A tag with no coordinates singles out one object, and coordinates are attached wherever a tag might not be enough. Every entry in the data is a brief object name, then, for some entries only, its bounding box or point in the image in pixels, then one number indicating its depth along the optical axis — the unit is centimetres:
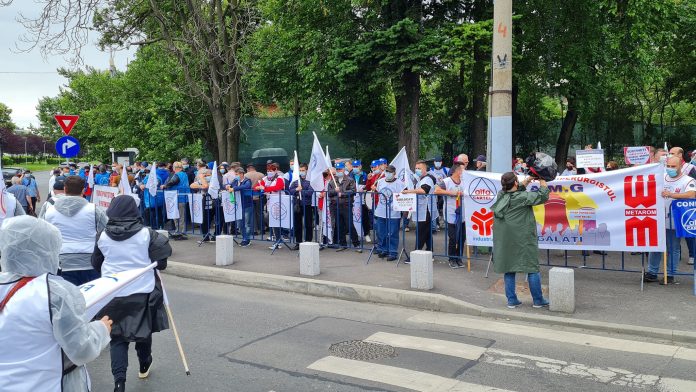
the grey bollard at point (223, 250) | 1151
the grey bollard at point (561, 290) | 801
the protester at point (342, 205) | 1278
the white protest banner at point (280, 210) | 1308
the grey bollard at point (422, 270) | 920
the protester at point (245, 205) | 1367
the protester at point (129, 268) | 526
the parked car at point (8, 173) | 2889
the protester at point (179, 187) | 1510
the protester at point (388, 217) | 1160
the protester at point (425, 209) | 1131
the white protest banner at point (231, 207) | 1398
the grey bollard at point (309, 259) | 1037
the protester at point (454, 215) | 1103
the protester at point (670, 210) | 934
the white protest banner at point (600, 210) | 911
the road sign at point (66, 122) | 1638
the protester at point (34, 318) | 306
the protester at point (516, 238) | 817
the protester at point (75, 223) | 630
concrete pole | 944
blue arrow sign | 1670
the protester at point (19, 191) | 1666
